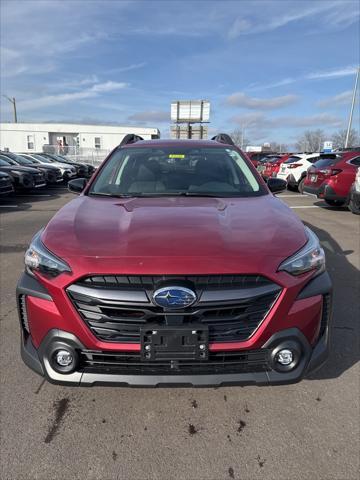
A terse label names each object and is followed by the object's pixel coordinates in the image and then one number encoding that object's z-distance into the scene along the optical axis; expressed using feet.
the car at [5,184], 38.04
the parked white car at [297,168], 49.78
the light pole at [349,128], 99.36
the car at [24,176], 46.21
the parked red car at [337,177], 34.04
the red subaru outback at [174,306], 6.61
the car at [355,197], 30.30
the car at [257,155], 78.45
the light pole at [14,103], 173.58
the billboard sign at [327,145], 124.58
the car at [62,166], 64.63
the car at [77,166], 70.64
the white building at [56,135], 154.30
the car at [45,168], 57.11
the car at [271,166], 55.41
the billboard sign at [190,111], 101.96
